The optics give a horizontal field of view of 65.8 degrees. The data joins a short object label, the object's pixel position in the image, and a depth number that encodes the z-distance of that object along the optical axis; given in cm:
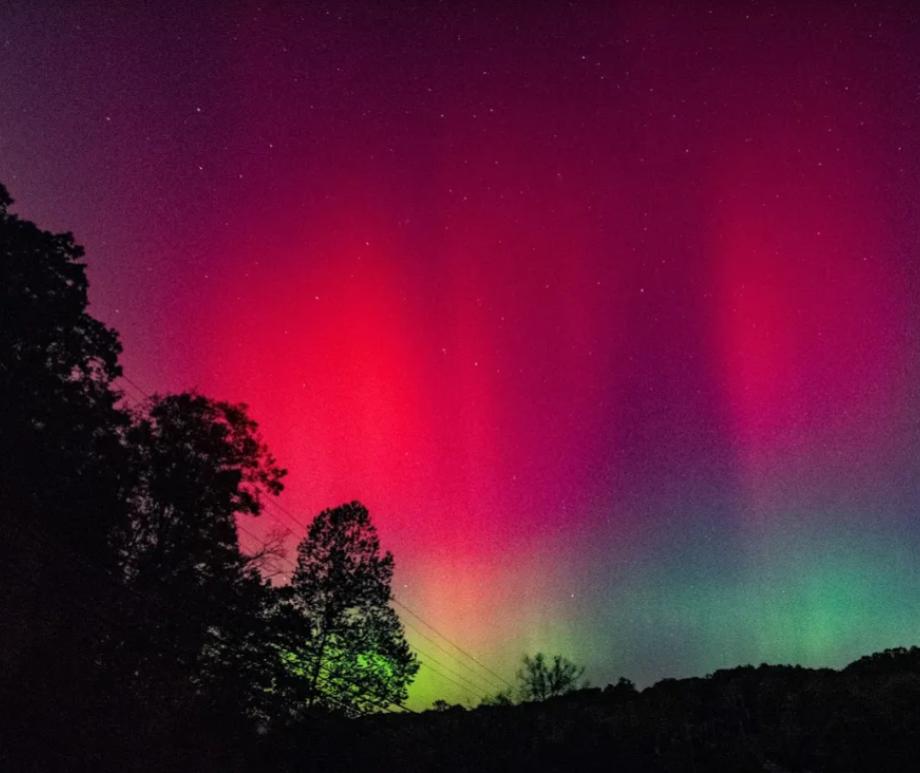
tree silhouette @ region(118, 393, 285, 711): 2377
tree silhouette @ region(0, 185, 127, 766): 1812
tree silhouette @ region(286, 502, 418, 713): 3195
